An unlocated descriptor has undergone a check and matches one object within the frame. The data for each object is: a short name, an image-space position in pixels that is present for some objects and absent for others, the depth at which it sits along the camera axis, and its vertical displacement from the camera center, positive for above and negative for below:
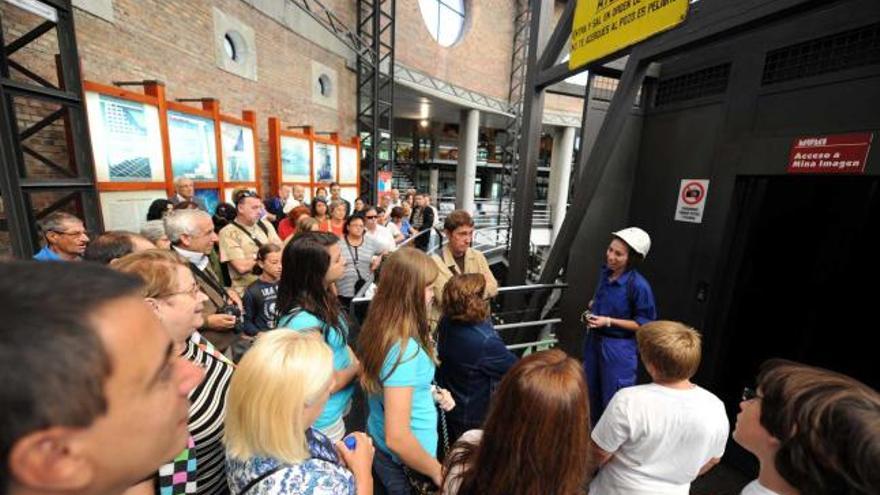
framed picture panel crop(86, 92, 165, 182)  4.36 +0.35
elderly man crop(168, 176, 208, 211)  4.91 -0.28
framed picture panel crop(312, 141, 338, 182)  9.33 +0.38
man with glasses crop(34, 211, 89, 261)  2.58 -0.52
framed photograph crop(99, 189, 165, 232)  4.61 -0.54
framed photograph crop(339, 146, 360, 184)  10.46 +0.32
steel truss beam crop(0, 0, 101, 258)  3.02 +0.16
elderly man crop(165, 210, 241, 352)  2.30 -0.66
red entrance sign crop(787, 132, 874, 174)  2.00 +0.25
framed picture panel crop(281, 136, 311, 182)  8.30 +0.34
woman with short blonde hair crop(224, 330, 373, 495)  0.97 -0.67
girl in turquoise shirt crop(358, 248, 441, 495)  1.37 -0.73
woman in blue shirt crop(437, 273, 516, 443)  1.76 -0.82
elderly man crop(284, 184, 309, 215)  7.53 -0.52
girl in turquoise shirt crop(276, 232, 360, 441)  1.65 -0.62
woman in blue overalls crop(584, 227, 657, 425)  2.57 -0.89
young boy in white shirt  1.45 -0.94
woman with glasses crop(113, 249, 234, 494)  1.33 -0.73
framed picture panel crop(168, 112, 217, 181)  5.48 +0.36
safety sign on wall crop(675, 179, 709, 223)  2.87 -0.07
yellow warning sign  2.05 +1.03
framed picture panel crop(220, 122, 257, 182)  6.71 +0.36
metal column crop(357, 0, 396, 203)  10.98 +2.77
